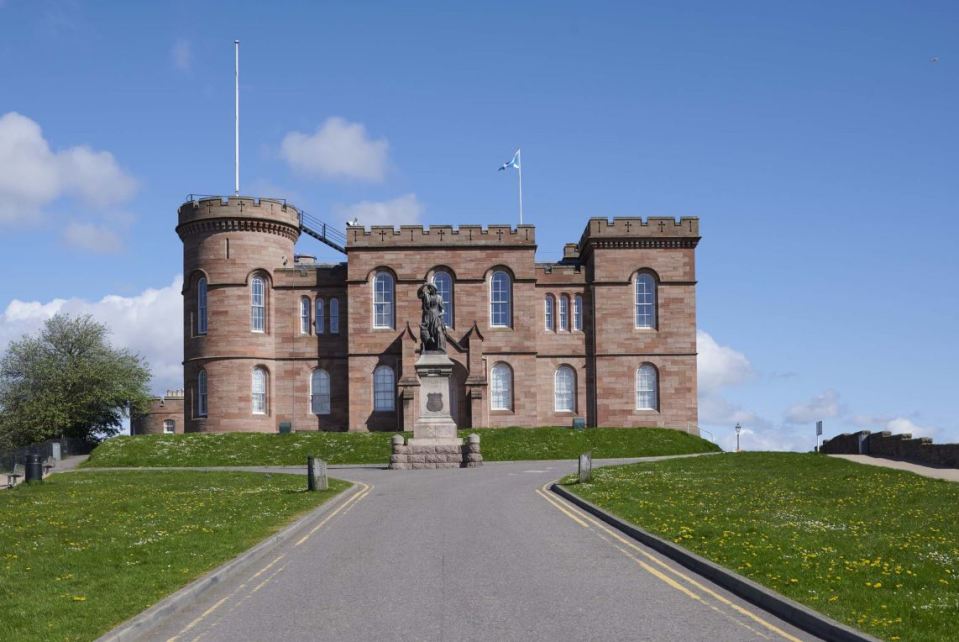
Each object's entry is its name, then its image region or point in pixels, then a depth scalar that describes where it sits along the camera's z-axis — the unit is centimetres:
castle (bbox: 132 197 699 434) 5641
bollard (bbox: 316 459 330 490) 2657
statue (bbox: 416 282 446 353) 3781
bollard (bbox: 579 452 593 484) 2820
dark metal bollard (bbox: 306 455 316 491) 2645
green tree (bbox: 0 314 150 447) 5875
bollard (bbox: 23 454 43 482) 3309
